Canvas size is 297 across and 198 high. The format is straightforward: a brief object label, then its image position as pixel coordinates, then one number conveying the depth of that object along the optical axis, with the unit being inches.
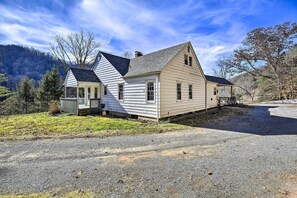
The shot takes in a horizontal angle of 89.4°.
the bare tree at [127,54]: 1416.1
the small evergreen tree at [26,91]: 960.4
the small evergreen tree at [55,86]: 921.2
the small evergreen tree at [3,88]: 398.8
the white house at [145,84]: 422.0
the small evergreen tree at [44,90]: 900.6
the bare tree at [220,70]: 1567.2
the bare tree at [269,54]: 927.7
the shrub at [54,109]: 524.5
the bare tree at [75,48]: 1117.1
